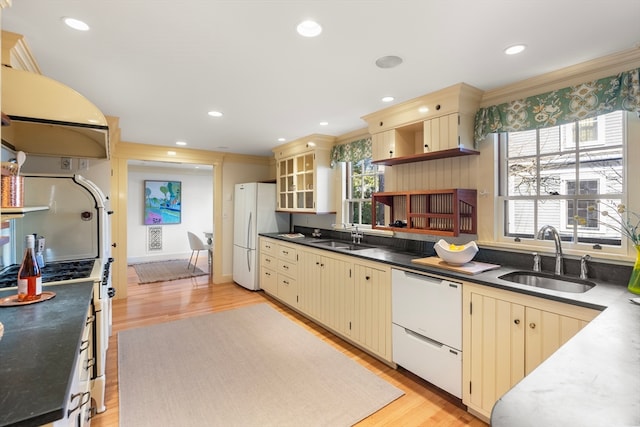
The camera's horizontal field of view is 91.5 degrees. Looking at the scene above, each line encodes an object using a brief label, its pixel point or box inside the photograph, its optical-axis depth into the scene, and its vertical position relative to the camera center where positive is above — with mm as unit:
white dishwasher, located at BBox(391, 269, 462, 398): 2150 -874
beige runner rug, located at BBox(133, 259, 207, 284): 5788 -1224
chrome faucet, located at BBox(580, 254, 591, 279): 2020 -372
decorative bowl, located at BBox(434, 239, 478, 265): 2316 -327
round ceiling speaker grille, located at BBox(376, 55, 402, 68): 1957 +963
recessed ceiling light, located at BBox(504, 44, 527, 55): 1809 +952
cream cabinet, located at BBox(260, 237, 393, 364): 2721 -858
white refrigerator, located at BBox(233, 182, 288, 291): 4938 -193
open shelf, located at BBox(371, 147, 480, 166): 2534 +484
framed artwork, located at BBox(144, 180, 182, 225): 7355 +219
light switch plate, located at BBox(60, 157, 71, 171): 3268 +507
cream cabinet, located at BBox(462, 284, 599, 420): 1679 -742
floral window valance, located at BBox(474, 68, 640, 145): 1876 +719
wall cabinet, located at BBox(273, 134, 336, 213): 4234 +522
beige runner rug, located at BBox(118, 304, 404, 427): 2053 -1334
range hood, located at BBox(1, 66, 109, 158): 1605 +581
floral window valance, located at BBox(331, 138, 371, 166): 3766 +761
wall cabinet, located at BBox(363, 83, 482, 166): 2484 +754
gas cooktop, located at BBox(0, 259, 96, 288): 1983 -431
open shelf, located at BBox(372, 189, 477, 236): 2609 -7
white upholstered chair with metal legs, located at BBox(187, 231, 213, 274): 6438 -673
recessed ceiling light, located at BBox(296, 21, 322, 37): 1598 +961
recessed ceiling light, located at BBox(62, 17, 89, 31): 1564 +961
